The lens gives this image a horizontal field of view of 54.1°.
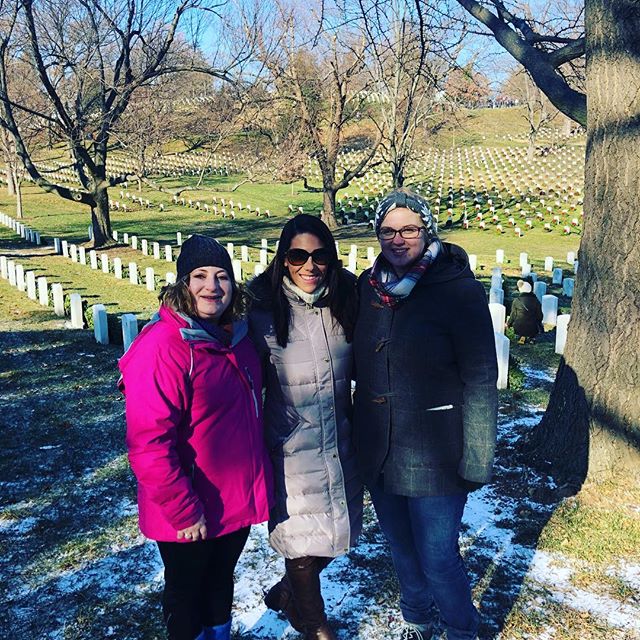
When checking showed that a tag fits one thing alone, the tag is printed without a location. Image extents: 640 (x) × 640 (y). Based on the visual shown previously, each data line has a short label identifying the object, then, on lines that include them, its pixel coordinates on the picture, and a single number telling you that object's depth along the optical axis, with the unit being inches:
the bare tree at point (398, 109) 746.2
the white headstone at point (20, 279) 502.0
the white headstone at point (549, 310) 364.8
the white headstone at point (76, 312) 369.7
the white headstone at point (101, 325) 335.3
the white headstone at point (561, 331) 289.6
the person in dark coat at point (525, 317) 329.1
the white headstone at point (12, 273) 524.1
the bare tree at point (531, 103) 1596.3
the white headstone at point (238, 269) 521.0
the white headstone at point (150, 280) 503.2
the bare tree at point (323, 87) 840.3
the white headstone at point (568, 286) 449.7
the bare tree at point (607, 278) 154.3
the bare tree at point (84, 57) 622.5
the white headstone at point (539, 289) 407.5
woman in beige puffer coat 97.9
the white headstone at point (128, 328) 315.9
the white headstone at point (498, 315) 294.5
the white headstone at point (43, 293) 443.3
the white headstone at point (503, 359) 254.5
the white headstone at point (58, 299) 407.5
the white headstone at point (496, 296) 368.5
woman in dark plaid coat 90.9
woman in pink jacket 83.5
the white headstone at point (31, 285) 468.4
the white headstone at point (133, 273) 530.9
